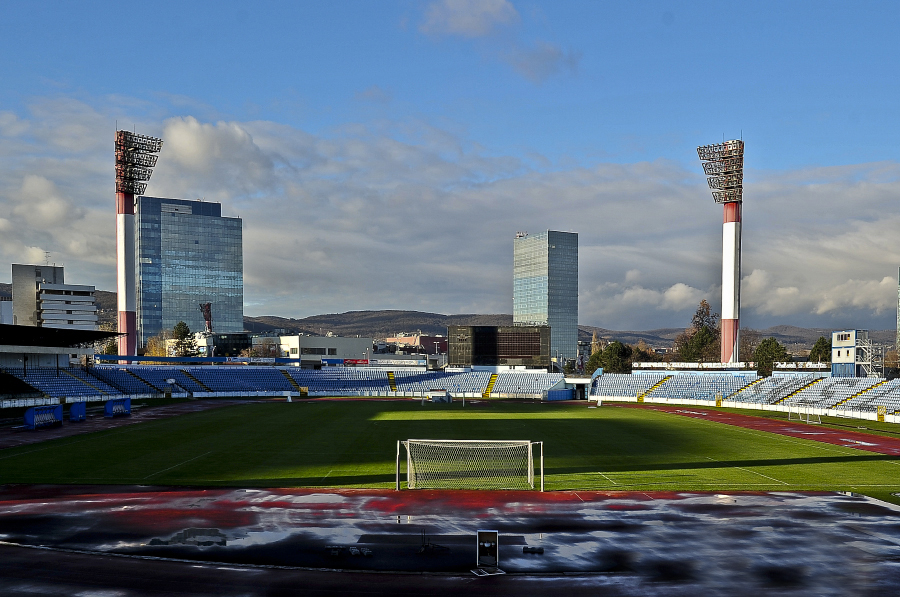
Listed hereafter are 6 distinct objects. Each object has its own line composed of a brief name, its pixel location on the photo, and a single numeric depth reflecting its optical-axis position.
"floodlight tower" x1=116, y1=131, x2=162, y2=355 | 105.44
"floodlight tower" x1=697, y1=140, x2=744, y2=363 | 105.88
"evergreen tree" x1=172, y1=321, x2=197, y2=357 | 179.75
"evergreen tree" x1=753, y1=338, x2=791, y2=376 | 125.34
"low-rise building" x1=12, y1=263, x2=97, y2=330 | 174.38
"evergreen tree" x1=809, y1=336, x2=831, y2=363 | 130.62
